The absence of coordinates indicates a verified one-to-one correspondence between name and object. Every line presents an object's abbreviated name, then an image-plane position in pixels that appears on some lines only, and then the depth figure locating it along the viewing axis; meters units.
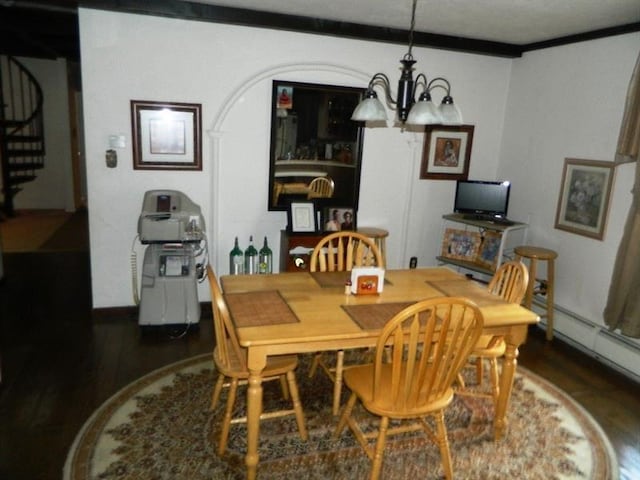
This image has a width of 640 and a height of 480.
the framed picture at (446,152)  4.29
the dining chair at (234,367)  2.18
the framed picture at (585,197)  3.46
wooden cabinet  3.96
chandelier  2.20
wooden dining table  2.02
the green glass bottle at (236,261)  3.90
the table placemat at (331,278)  2.67
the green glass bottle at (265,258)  3.94
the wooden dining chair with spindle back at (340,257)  2.98
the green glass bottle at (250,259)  3.91
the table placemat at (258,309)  2.13
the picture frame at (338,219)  4.05
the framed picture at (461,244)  4.21
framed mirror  3.86
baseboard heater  3.23
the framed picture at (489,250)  4.02
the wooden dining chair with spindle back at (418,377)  1.92
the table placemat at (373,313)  2.15
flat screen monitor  4.13
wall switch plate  3.53
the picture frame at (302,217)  3.90
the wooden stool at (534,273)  3.64
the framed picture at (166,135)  3.55
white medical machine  3.40
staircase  6.45
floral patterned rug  2.21
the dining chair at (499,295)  2.53
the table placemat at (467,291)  2.53
